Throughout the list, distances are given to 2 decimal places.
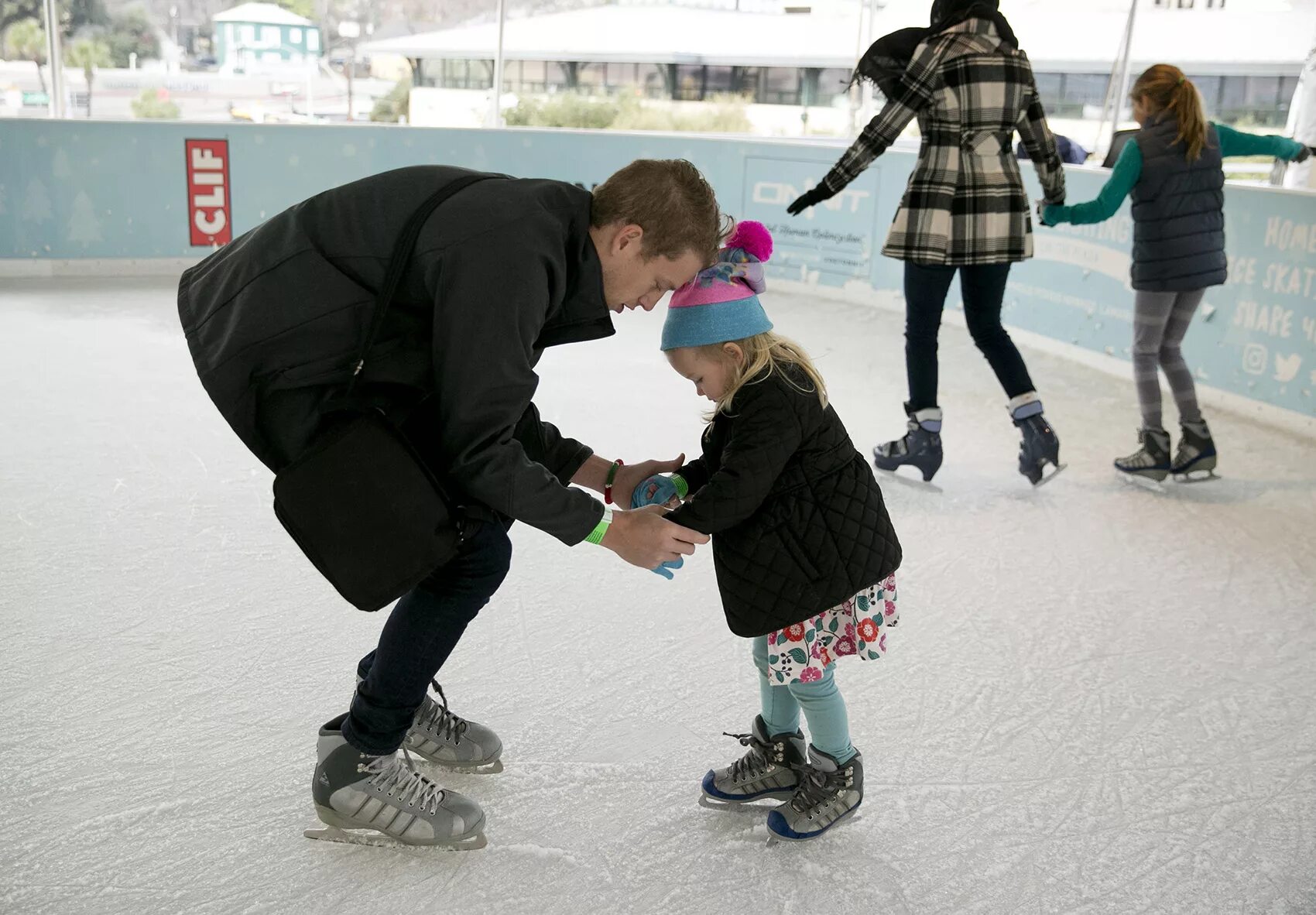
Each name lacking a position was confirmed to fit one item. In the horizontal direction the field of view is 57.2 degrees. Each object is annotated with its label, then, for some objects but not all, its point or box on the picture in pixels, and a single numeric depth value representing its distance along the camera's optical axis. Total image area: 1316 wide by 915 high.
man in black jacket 1.27
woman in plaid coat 2.98
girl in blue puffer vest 3.14
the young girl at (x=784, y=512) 1.48
